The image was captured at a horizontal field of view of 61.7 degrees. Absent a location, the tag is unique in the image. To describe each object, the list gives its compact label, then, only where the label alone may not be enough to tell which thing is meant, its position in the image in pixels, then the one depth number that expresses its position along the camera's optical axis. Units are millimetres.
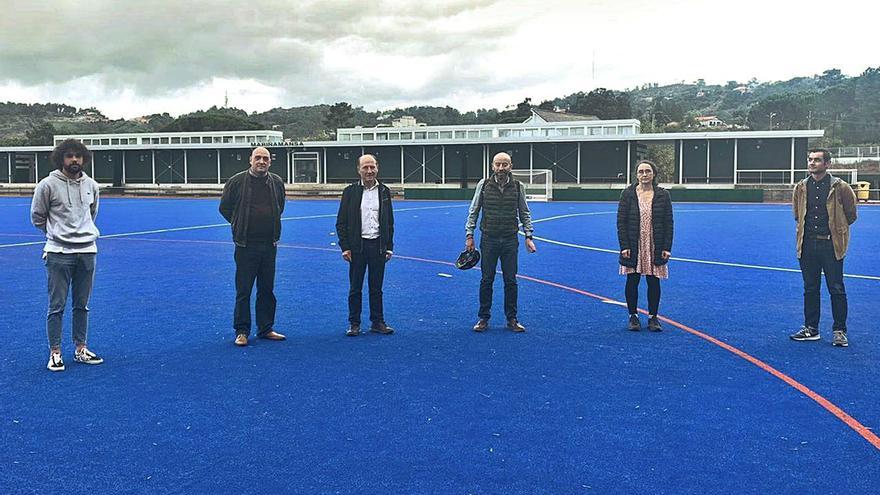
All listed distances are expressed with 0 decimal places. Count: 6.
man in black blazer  7602
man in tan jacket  7133
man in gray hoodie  5906
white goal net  44875
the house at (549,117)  75538
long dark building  47125
